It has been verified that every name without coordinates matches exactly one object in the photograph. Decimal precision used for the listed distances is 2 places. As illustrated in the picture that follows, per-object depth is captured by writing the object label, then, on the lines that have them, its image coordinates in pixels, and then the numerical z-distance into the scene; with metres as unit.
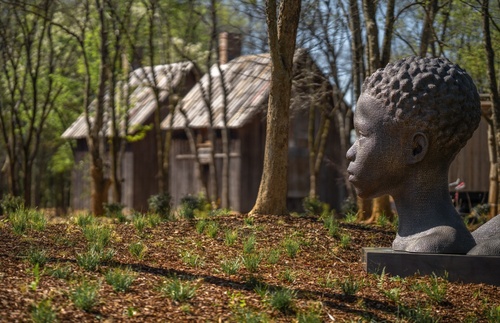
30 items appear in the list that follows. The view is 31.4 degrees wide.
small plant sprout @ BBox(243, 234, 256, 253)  10.11
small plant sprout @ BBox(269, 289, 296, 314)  7.71
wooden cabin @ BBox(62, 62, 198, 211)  33.94
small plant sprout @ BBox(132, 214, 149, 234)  11.59
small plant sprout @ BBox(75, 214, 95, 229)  12.00
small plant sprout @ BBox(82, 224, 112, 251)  9.88
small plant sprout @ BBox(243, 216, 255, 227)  12.23
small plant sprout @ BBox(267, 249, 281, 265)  9.66
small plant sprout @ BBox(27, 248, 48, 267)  8.77
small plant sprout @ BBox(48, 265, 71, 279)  8.27
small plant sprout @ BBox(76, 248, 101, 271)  8.73
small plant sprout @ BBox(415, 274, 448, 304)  8.45
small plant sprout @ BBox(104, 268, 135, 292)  7.96
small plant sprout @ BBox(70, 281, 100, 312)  7.29
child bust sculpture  9.46
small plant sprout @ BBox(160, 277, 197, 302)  7.83
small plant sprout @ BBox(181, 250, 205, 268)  9.48
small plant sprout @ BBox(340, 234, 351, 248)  11.13
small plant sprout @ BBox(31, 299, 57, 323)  6.72
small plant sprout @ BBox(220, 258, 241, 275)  9.05
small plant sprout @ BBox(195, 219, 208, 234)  11.54
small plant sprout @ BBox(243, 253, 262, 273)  9.21
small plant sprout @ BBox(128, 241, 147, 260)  9.62
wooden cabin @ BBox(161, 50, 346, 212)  30.83
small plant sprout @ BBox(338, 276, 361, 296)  8.48
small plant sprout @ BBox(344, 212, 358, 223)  13.45
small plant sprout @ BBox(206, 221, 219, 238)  11.15
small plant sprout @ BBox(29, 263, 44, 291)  7.78
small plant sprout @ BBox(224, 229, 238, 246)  10.68
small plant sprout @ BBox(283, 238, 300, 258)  10.31
